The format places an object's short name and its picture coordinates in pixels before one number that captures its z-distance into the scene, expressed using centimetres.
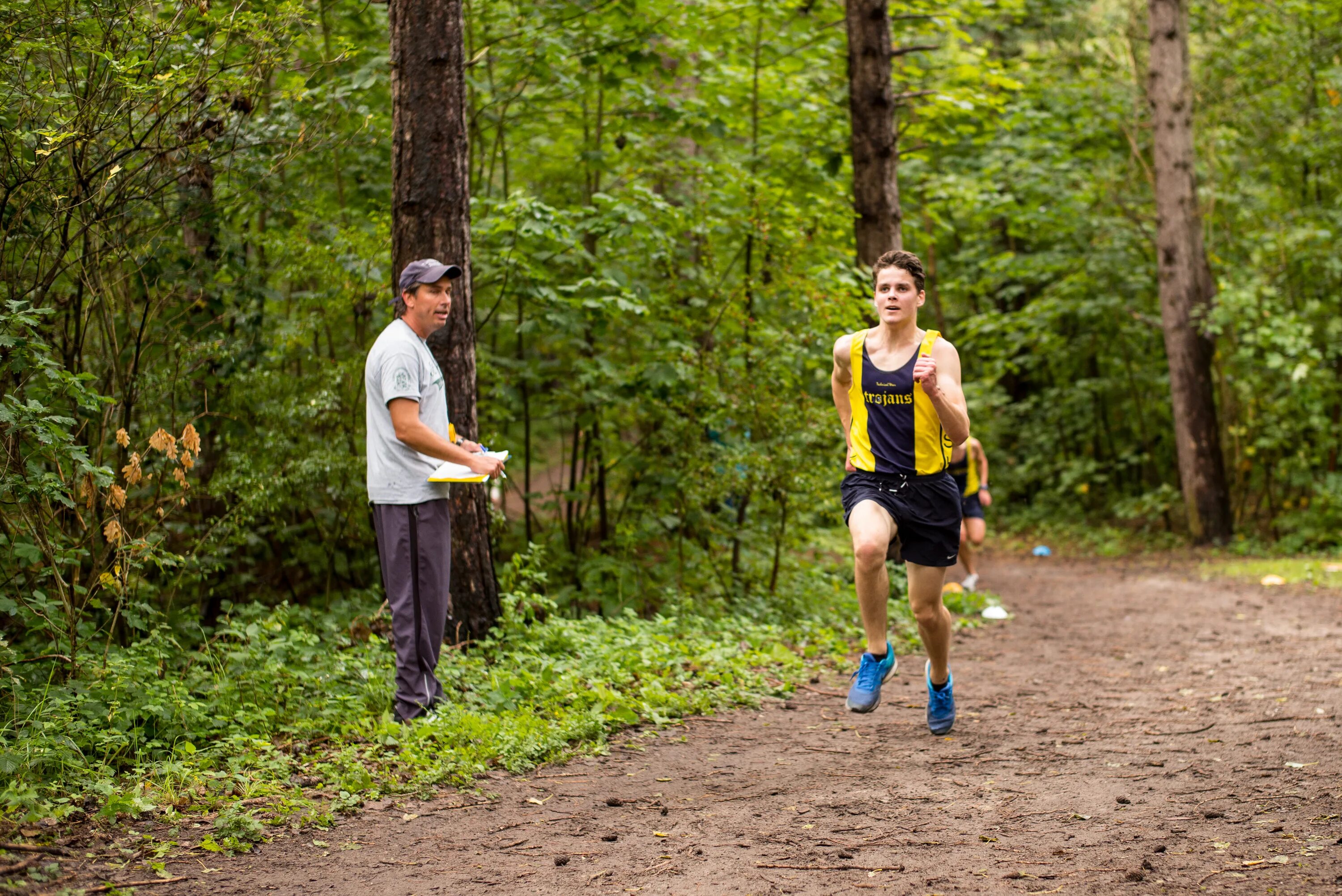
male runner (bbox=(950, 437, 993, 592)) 1093
